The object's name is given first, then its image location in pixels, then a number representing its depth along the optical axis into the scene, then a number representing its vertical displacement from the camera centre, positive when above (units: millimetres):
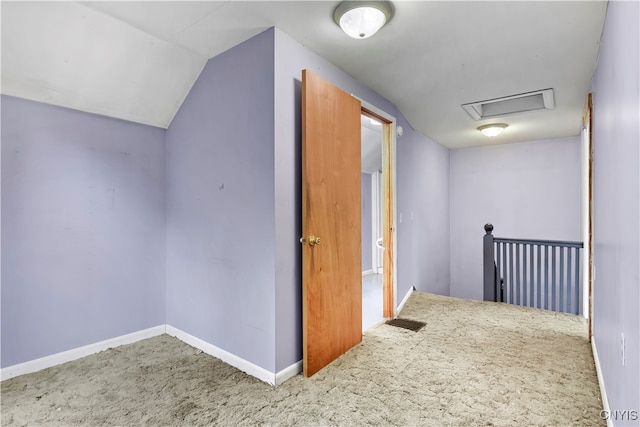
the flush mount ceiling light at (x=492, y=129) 4164 +1070
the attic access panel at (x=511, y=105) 3246 +1162
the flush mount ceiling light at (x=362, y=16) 1755 +1096
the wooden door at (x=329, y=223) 2158 -86
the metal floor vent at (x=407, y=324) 3039 -1087
